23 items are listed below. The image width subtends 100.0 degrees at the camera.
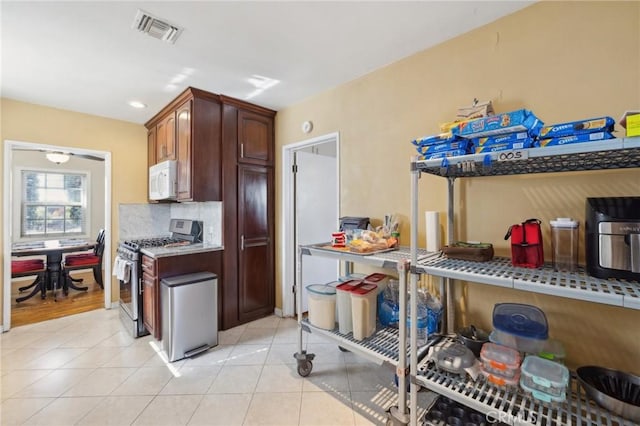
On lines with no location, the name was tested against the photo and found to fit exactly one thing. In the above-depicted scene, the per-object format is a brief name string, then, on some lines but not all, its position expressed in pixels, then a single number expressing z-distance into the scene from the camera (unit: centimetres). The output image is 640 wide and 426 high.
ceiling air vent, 166
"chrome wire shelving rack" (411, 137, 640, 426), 100
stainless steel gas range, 274
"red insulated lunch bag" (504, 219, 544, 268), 134
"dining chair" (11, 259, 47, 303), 369
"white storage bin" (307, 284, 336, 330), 198
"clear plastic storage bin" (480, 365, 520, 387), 124
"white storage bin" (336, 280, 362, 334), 188
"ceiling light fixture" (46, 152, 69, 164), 438
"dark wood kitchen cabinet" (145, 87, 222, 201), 270
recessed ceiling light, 299
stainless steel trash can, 231
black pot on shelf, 151
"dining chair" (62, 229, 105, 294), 414
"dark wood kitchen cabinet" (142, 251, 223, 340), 248
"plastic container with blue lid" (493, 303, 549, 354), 140
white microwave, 293
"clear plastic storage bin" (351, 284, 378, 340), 177
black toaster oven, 103
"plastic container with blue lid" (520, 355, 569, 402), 113
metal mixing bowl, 106
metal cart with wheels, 145
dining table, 382
